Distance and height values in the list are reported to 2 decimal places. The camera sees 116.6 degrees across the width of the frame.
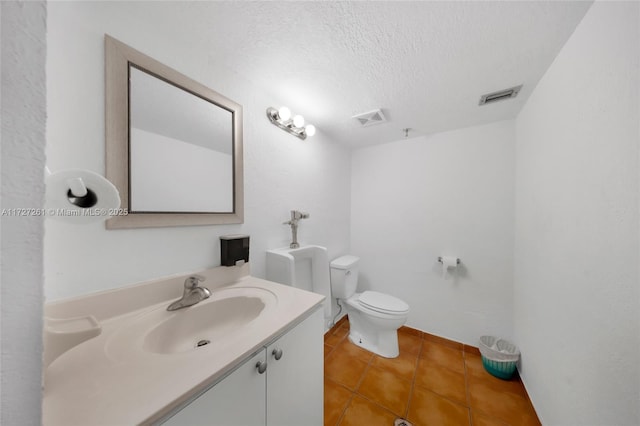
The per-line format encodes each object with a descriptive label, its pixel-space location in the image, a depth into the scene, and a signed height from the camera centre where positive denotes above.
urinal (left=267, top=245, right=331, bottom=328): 1.32 -0.43
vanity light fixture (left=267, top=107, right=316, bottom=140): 1.33 +0.65
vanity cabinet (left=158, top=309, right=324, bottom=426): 0.51 -0.56
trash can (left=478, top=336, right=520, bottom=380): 1.41 -1.09
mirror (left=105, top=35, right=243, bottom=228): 0.76 +0.31
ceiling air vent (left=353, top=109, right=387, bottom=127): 1.53 +0.77
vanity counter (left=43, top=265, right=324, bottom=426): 0.40 -0.39
